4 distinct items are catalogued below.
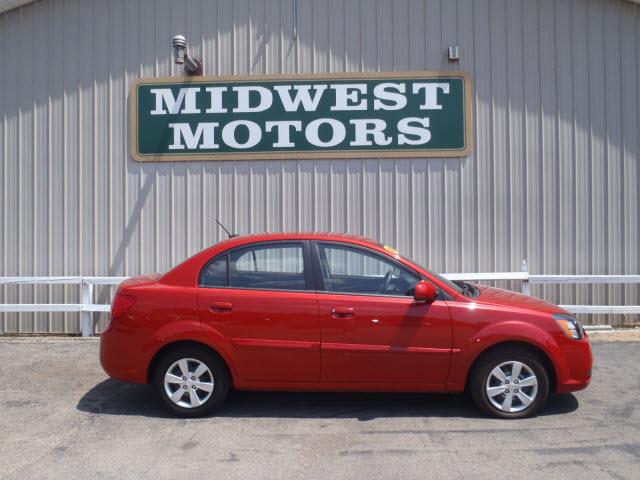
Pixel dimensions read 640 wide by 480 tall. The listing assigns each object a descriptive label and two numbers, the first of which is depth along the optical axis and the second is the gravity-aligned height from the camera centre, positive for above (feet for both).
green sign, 29.43 +6.32
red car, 17.21 -2.69
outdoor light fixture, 27.63 +8.88
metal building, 29.55 +3.88
